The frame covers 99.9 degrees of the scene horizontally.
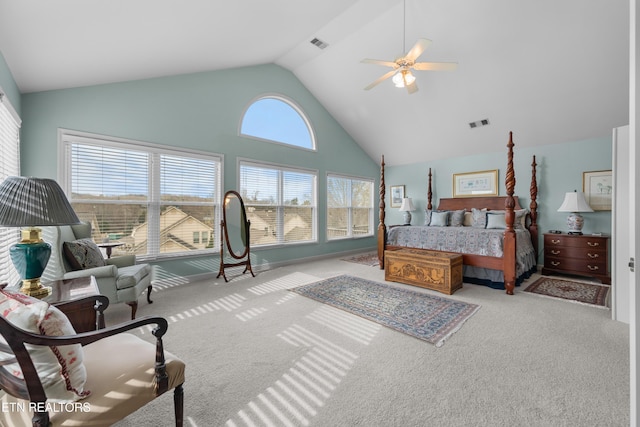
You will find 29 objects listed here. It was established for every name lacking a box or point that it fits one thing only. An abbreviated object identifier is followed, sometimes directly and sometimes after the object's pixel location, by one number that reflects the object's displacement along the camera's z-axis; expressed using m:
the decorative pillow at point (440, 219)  5.92
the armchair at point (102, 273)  2.69
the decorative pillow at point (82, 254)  2.78
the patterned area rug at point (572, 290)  3.41
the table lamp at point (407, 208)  6.98
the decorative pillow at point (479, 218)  5.42
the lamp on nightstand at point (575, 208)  4.50
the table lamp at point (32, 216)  1.50
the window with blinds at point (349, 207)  6.69
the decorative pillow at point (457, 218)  5.81
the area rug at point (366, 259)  5.78
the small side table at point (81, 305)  1.64
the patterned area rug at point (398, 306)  2.62
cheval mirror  4.62
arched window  5.12
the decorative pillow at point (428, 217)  6.21
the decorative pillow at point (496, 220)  5.01
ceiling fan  3.23
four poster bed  3.79
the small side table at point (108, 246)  3.25
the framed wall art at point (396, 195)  7.41
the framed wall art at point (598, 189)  4.53
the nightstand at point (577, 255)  4.19
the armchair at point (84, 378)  0.93
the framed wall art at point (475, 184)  5.82
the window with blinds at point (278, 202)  5.18
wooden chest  3.71
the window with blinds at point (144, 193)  3.53
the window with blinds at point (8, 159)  2.32
